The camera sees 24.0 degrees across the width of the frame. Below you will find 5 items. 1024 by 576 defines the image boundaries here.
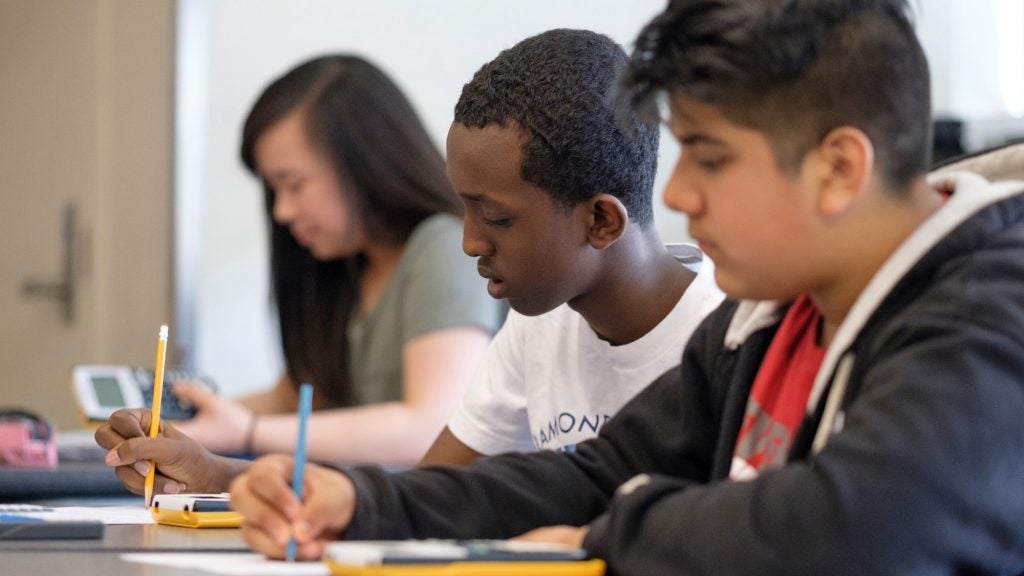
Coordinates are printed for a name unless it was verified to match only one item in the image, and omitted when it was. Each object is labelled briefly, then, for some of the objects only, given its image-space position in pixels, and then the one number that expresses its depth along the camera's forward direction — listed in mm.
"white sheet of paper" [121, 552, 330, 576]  1726
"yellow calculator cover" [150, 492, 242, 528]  2105
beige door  6373
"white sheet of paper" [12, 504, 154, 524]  2162
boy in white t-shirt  2310
